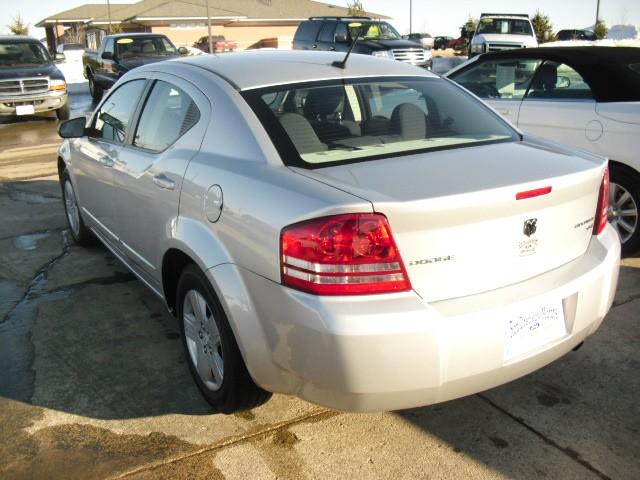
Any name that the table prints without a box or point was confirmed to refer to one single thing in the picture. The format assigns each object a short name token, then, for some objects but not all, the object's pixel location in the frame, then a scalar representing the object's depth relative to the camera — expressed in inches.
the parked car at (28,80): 563.5
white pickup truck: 882.8
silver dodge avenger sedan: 91.4
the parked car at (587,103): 191.9
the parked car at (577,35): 1520.7
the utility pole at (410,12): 2167.8
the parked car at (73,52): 1241.1
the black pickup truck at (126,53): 625.9
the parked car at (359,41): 650.8
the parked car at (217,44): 1508.5
